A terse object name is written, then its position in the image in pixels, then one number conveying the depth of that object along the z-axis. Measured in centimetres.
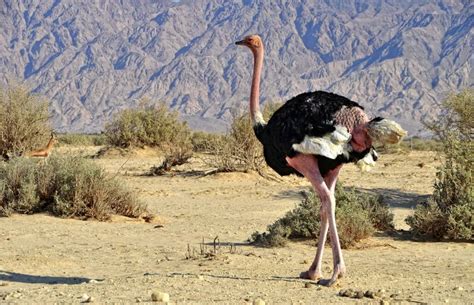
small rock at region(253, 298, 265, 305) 675
